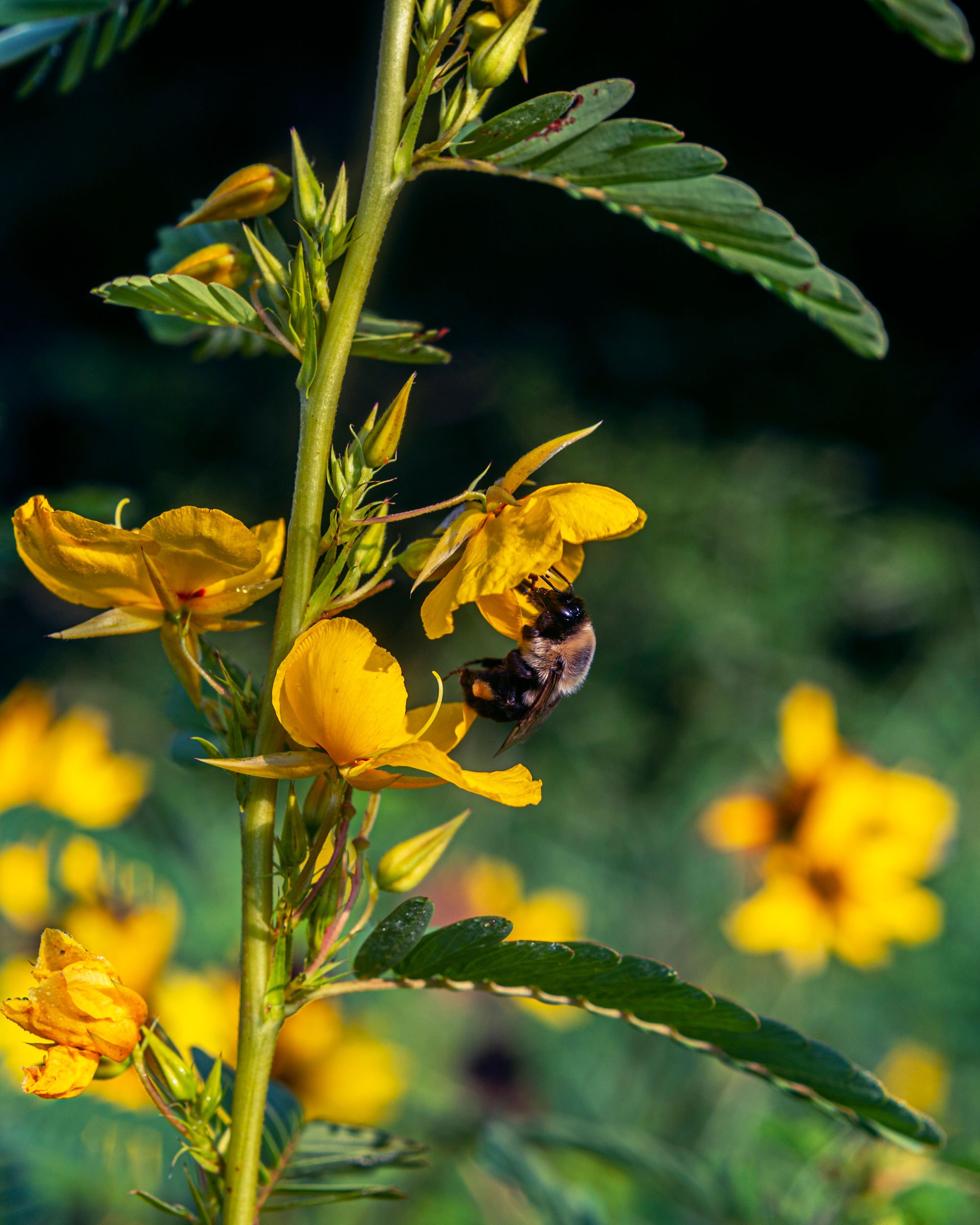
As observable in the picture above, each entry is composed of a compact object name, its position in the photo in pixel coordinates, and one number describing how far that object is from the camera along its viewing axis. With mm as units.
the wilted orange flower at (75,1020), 244
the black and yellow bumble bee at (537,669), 281
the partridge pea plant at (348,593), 244
